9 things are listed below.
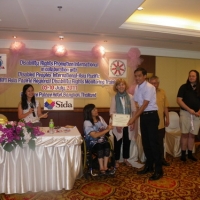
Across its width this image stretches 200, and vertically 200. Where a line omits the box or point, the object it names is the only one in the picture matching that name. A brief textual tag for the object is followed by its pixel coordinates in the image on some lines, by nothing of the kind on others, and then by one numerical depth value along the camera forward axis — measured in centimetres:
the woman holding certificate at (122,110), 366
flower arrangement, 252
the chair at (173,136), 437
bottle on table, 293
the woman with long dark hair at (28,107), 354
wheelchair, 316
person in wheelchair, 320
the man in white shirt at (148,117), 314
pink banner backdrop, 473
